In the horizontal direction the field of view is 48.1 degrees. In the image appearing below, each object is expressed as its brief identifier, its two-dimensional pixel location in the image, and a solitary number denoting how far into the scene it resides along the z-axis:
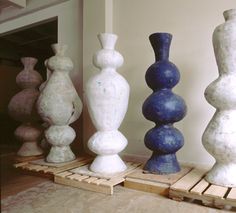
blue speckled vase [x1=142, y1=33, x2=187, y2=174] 1.28
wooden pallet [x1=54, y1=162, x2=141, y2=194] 1.21
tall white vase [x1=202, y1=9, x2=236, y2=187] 1.10
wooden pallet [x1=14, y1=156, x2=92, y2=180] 1.43
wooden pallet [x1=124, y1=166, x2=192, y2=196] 1.18
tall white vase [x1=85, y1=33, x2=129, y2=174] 1.34
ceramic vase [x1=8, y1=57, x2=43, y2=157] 1.81
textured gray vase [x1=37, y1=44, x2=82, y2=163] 1.55
